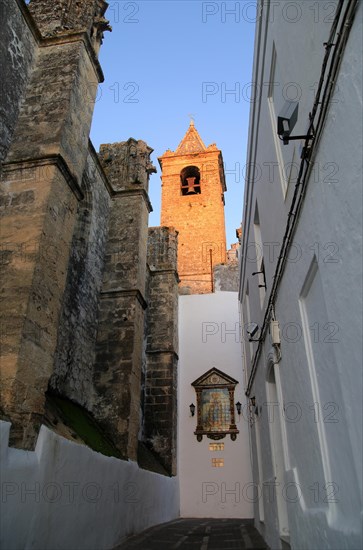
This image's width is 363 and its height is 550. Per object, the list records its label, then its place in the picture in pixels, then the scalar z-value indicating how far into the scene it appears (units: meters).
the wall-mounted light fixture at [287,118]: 3.84
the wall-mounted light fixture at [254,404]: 8.88
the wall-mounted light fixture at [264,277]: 7.15
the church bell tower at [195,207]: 20.64
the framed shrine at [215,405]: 13.62
